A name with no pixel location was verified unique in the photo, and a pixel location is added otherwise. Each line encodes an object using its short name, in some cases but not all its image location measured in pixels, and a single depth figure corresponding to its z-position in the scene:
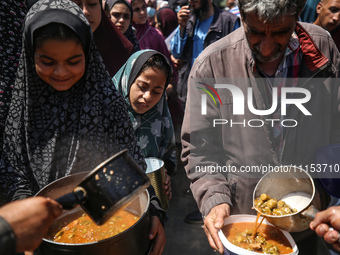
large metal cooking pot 1.09
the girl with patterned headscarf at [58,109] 1.49
